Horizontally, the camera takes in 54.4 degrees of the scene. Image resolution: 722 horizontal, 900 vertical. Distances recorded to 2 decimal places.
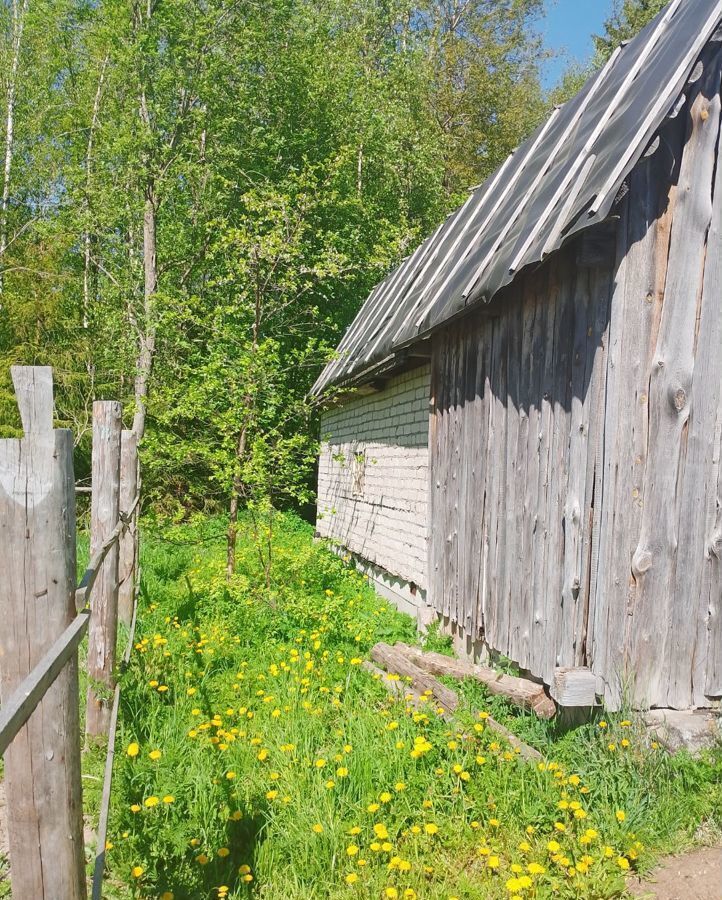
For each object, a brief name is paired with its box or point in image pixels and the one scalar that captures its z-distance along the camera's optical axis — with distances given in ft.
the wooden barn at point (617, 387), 13.26
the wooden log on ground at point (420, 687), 14.01
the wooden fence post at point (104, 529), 15.74
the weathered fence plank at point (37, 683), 4.79
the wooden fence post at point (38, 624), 6.59
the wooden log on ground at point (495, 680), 15.11
